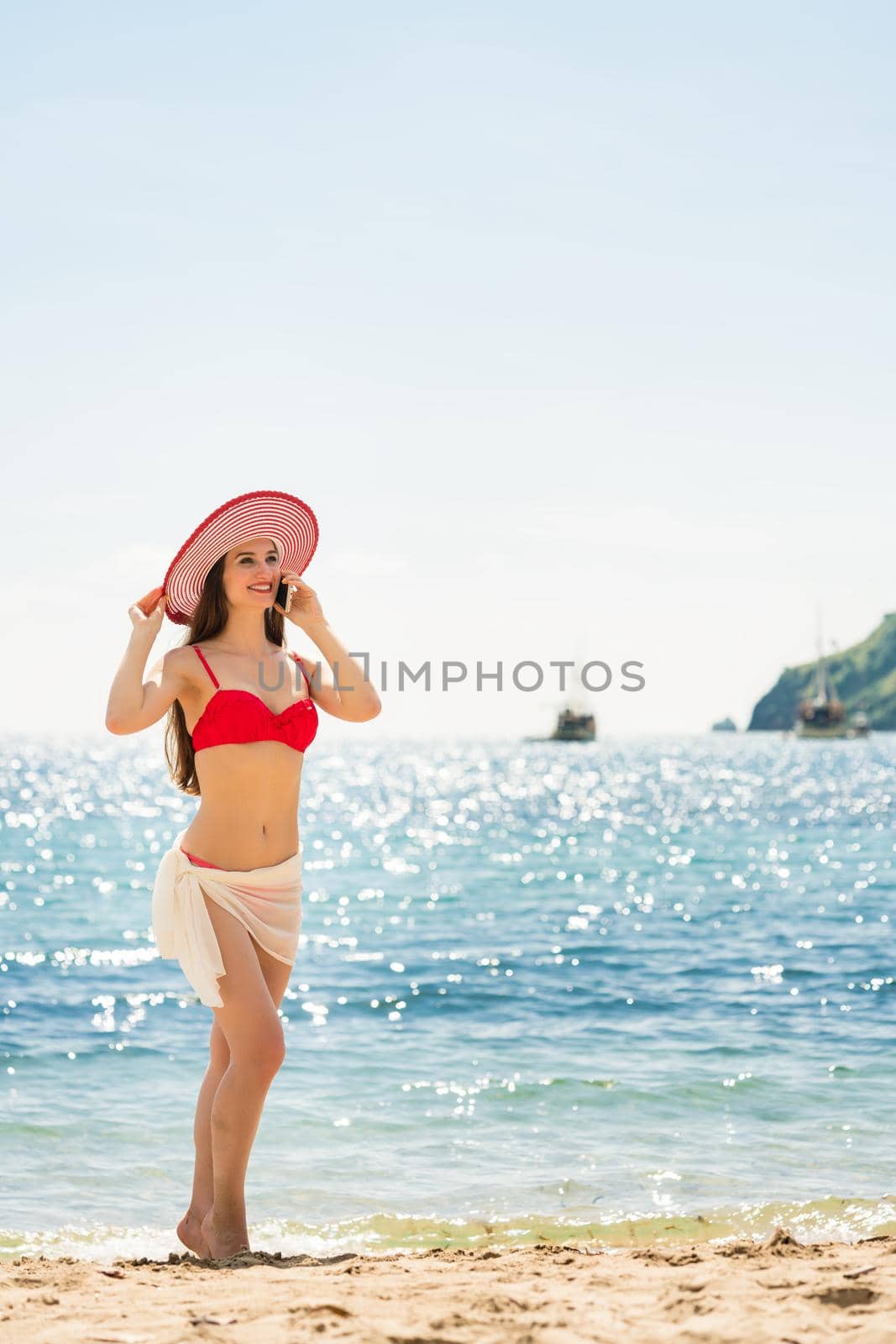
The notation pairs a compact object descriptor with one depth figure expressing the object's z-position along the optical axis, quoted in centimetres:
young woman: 437
